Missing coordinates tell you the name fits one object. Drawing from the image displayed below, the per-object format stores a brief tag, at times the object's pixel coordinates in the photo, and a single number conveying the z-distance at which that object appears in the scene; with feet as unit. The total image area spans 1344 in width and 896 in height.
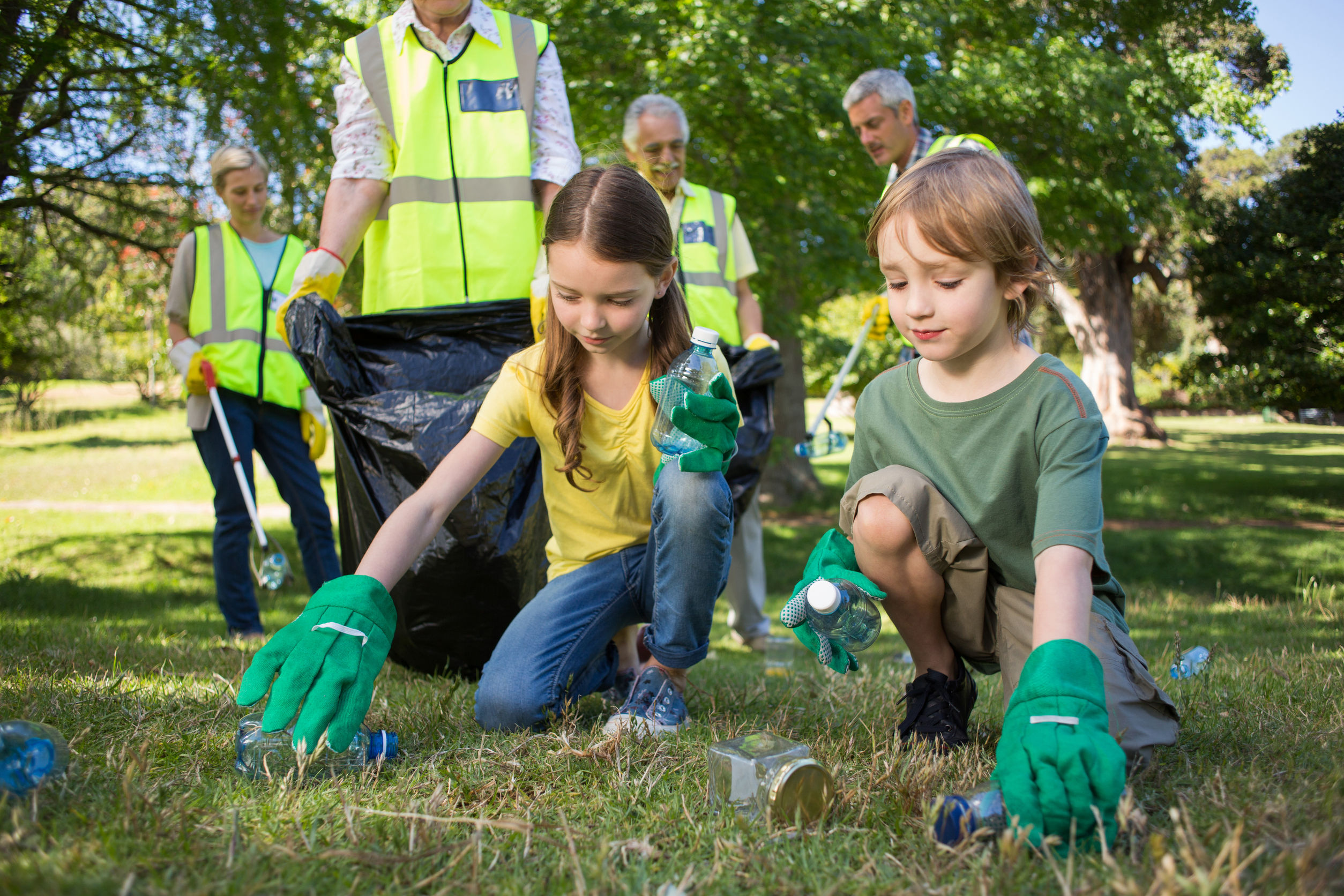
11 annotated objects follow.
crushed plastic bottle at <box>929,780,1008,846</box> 4.58
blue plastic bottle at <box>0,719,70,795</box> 4.80
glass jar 4.87
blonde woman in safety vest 12.54
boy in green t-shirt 5.16
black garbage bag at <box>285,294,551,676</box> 8.18
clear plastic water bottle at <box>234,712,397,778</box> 5.54
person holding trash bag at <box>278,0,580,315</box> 9.23
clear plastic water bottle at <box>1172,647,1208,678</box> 8.67
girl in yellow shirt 6.29
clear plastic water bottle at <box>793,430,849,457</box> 12.92
